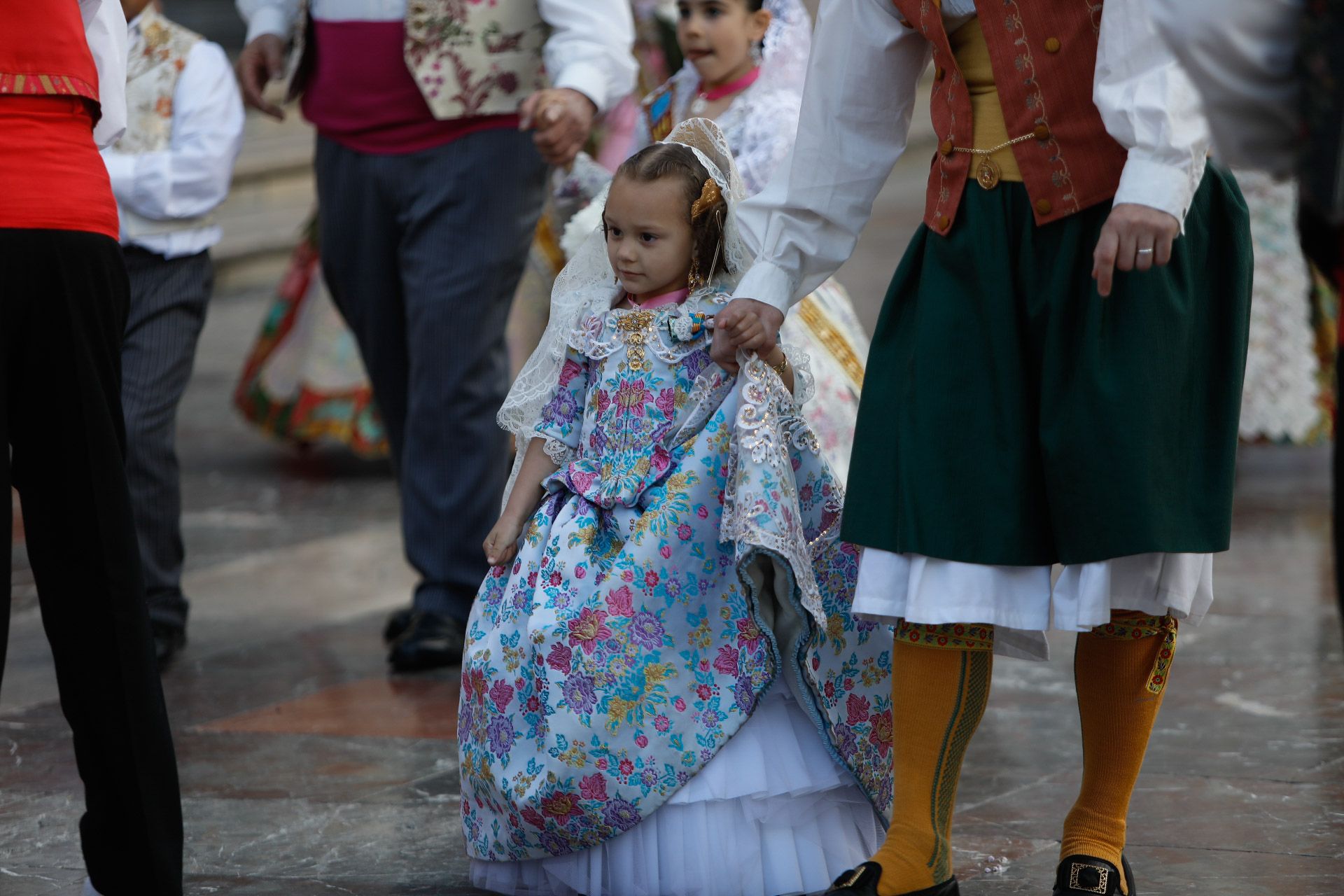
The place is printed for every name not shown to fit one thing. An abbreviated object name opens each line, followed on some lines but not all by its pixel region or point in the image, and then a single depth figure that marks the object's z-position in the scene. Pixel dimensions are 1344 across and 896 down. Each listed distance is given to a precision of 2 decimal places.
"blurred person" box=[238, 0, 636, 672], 8.70
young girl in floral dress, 5.64
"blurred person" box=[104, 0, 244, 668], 8.81
